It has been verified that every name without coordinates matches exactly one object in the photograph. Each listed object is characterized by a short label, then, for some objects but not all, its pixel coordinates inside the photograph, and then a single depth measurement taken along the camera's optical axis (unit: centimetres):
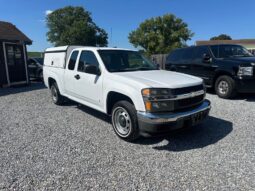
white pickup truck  372
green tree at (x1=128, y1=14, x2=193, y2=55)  4975
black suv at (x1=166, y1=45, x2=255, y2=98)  710
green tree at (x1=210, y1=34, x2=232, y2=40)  8305
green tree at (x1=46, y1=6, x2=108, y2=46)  5356
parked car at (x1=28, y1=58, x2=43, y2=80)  1428
